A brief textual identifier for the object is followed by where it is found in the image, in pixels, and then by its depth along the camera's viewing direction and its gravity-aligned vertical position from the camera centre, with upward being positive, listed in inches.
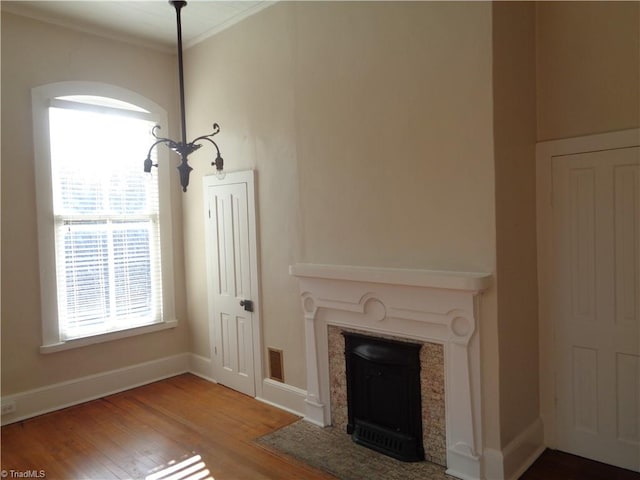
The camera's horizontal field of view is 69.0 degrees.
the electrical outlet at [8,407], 149.7 -54.8
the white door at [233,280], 166.1 -18.6
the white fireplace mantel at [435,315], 109.4 -23.6
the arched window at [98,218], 159.3 +6.2
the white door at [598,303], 111.2 -21.7
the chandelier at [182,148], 113.5 +20.9
